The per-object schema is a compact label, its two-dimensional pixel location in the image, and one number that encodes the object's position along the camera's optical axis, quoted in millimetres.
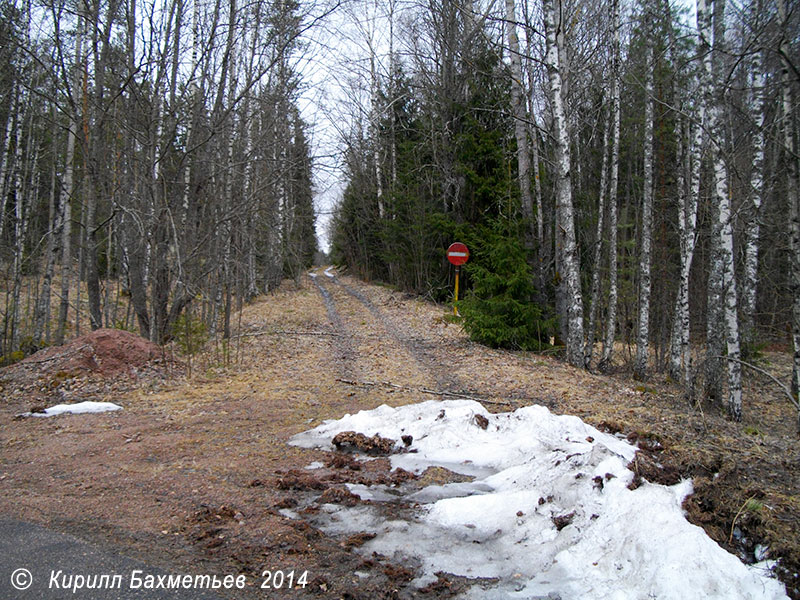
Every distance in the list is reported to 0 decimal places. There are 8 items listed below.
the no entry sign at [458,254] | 17625
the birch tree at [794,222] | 6871
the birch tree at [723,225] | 8086
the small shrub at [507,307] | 12859
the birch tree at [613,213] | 12203
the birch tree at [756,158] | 8109
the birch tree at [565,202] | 10375
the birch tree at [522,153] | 13891
